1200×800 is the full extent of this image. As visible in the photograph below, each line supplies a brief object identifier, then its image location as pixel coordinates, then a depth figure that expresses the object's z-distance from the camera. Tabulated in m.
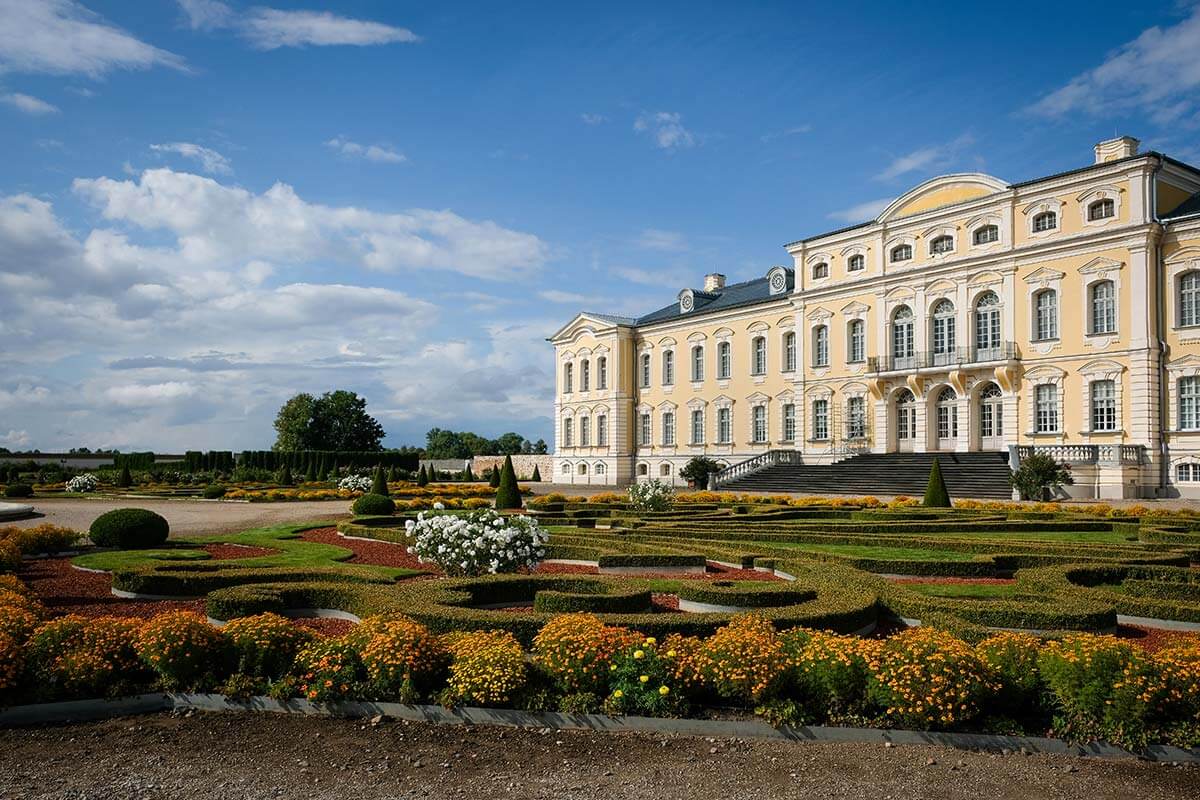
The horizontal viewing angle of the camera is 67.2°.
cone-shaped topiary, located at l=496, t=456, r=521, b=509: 26.38
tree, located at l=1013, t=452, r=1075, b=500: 28.33
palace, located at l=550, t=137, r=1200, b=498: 30.17
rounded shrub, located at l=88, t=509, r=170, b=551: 14.96
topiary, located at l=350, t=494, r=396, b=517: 21.12
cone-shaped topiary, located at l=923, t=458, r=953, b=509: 24.34
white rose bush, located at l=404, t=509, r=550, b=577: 11.12
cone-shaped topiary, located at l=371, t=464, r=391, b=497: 29.92
